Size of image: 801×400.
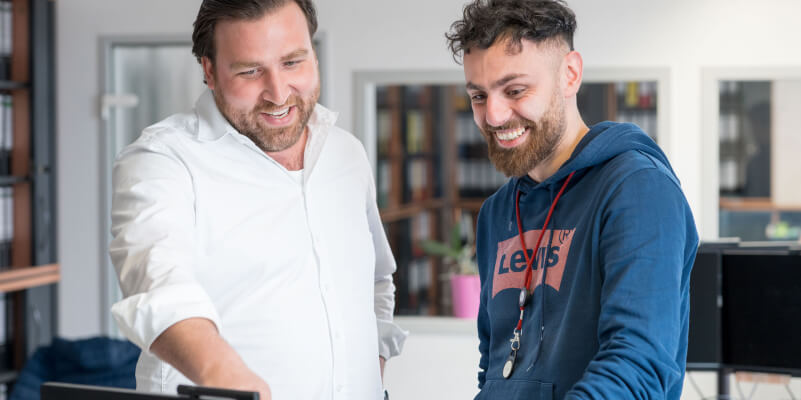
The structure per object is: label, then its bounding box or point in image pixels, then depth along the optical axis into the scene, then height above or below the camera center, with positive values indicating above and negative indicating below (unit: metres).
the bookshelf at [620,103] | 5.11 +0.58
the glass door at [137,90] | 4.06 +0.53
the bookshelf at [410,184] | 5.08 +0.05
